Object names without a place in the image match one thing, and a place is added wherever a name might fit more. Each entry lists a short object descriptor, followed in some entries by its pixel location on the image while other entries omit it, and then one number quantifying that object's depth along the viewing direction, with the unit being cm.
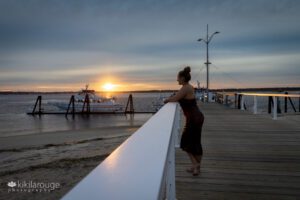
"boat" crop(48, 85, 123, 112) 3210
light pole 2117
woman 300
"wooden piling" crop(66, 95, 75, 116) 3036
